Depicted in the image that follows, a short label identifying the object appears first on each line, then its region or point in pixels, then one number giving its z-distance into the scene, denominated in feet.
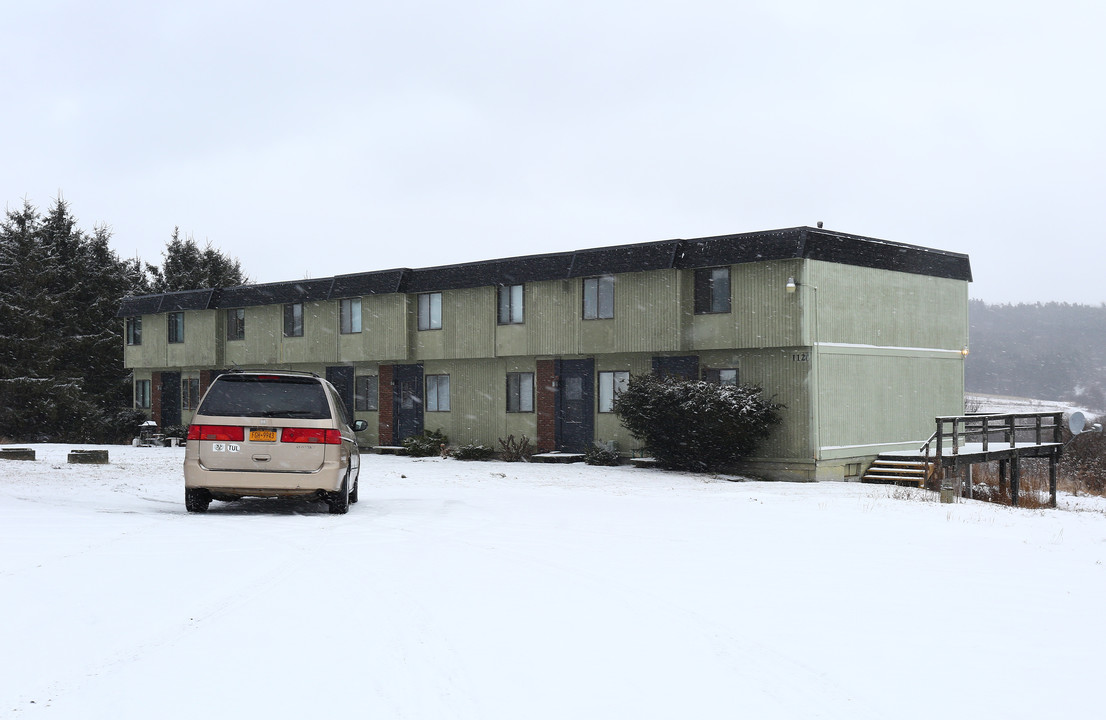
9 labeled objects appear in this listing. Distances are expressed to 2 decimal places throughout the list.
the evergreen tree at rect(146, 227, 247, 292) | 195.62
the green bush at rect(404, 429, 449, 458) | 106.83
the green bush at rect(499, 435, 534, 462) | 99.82
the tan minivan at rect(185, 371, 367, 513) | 42.39
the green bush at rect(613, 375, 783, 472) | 80.59
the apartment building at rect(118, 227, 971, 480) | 82.99
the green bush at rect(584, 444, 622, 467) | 92.48
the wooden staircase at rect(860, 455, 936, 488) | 80.94
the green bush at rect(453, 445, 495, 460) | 101.45
